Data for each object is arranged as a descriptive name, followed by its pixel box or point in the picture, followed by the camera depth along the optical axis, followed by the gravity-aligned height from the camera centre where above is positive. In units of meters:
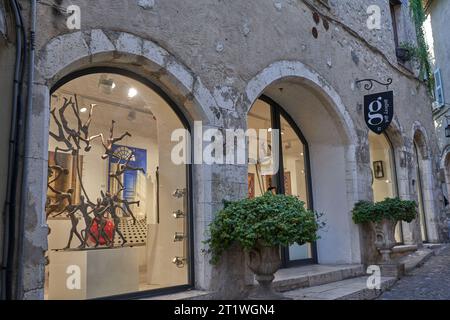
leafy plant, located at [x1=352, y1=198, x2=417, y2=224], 6.03 +0.26
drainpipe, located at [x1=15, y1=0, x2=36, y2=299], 2.87 +0.63
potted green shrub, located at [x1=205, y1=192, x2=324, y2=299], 3.68 +0.04
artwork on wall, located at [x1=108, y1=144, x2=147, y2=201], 4.34 +0.73
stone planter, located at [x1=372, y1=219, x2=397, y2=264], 6.25 -0.12
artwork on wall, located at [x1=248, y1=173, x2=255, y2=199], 5.46 +0.63
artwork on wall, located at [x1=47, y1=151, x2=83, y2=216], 3.82 +0.53
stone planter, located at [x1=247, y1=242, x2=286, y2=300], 3.89 -0.30
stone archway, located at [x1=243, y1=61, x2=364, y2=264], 6.37 +1.14
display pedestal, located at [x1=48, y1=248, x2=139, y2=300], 3.71 -0.31
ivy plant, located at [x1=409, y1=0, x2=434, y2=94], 10.20 +4.50
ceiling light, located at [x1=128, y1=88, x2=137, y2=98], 4.32 +1.44
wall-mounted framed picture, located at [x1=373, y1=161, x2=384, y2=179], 8.45 +1.18
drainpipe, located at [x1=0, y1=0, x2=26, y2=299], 2.84 +0.46
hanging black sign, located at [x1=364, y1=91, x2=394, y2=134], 6.63 +1.85
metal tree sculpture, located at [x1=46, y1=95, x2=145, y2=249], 3.86 +0.37
